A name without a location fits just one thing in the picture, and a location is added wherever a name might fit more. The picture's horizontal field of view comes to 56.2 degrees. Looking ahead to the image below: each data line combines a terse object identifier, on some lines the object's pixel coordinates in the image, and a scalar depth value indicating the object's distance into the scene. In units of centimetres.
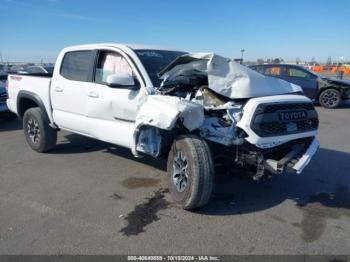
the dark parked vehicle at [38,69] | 1552
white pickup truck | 374
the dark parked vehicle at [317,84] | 1264
